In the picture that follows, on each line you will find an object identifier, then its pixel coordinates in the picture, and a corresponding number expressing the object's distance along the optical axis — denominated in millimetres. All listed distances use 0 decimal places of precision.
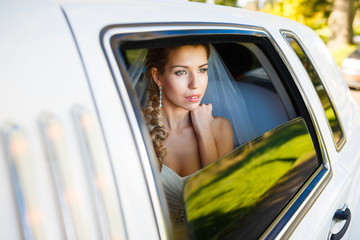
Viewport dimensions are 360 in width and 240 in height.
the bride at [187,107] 1688
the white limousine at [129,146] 639
